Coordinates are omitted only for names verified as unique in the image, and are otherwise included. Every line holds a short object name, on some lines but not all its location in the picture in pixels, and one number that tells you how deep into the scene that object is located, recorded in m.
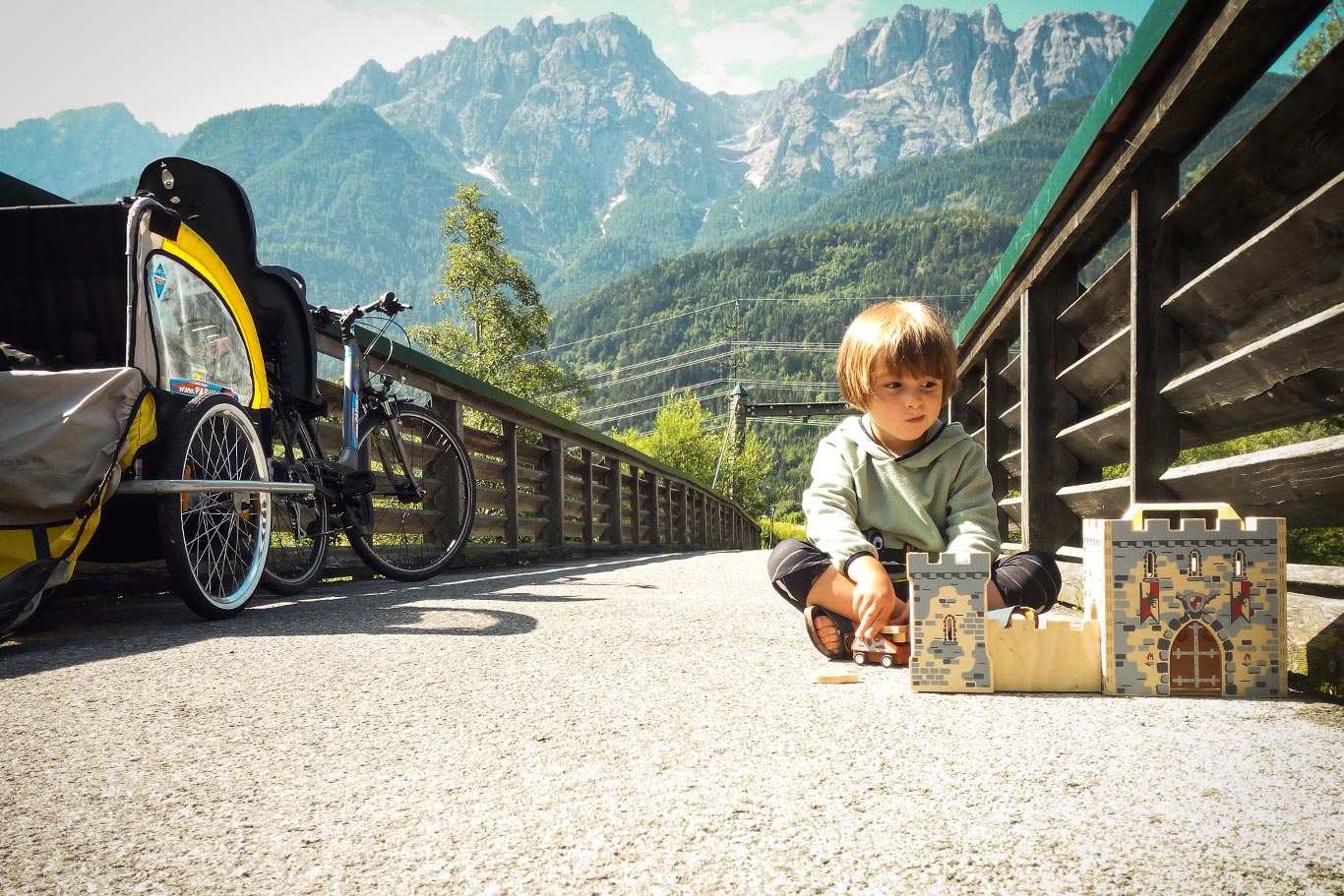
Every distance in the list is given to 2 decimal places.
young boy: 1.88
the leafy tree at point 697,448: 38.72
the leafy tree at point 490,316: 26.06
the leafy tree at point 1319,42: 14.25
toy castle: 1.43
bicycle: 3.32
